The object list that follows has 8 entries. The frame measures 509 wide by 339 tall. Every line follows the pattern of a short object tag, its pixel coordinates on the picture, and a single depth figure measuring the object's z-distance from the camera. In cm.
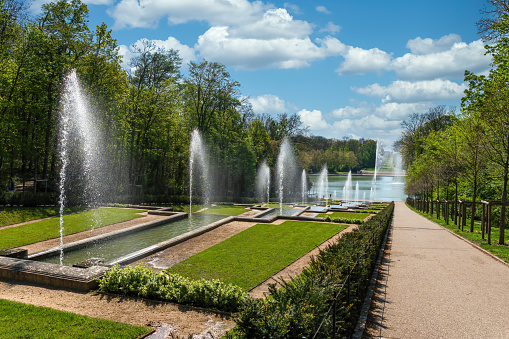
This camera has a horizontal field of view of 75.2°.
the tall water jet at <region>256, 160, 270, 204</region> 4934
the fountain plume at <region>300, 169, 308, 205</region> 5436
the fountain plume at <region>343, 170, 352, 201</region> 6222
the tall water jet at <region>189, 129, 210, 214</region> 3872
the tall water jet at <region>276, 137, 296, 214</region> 5360
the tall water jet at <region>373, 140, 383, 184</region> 8512
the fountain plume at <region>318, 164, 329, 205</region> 6592
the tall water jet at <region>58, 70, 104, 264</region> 2630
